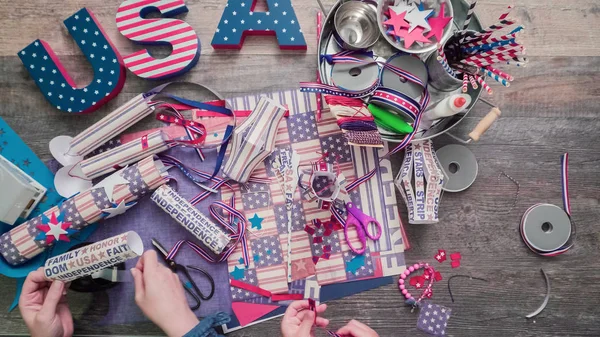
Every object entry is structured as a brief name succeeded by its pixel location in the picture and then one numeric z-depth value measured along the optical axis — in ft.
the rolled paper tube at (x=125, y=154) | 3.61
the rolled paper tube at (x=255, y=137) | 3.56
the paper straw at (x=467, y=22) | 3.22
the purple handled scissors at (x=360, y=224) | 3.67
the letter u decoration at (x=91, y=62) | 3.70
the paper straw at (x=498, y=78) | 3.13
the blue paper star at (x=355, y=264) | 3.68
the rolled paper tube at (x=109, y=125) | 3.66
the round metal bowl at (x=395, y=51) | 3.51
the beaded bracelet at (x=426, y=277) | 3.65
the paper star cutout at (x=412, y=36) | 3.45
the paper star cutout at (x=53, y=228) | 3.48
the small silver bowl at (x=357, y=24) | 3.55
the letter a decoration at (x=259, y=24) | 3.70
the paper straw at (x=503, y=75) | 3.14
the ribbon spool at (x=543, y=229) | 3.67
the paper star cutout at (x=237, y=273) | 3.68
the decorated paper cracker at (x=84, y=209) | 3.49
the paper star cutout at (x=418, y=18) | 3.44
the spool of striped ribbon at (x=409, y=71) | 3.49
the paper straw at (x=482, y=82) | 3.15
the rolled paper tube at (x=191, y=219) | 3.51
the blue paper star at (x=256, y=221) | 3.72
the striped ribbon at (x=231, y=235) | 3.67
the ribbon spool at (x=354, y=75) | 3.44
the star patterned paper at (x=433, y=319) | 3.65
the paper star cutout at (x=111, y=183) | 3.51
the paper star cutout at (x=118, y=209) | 3.51
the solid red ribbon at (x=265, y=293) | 3.65
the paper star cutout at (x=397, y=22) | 3.45
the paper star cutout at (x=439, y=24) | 3.40
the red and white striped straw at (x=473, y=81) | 3.13
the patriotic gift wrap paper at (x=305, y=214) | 3.68
